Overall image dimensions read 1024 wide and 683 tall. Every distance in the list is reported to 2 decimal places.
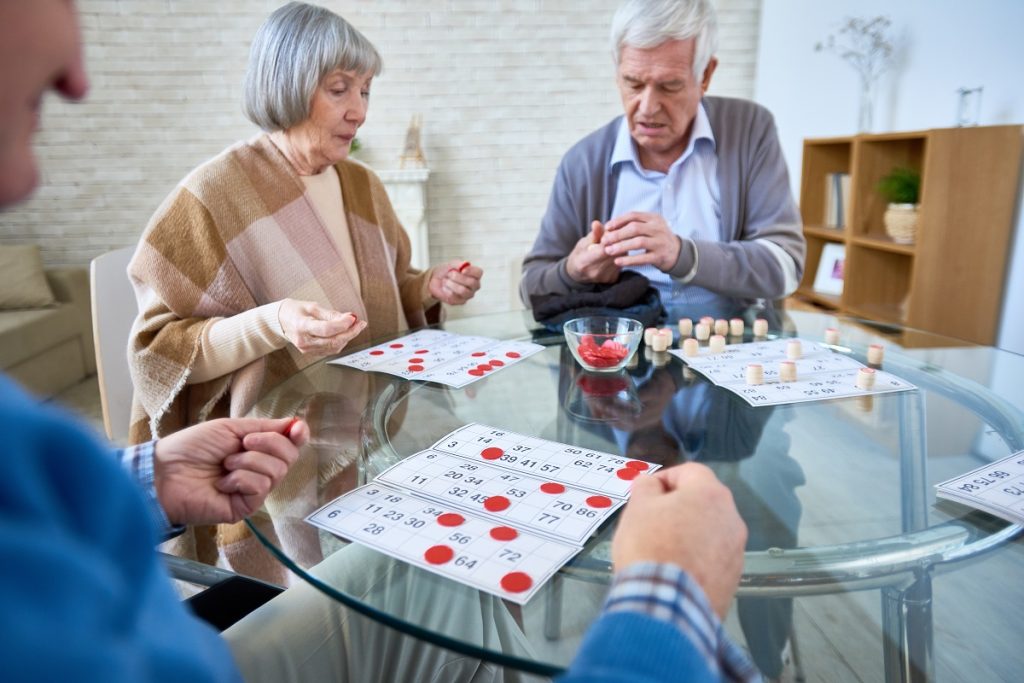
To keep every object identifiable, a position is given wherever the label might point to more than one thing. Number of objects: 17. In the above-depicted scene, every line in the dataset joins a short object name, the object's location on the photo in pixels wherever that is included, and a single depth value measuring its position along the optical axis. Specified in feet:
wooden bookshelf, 7.82
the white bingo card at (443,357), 4.15
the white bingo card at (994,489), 2.44
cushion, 12.48
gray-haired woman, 4.28
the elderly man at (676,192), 5.25
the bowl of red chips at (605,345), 4.09
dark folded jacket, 5.06
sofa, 11.38
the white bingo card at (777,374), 3.62
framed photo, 11.23
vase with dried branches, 9.72
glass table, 2.23
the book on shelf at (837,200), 11.03
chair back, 5.40
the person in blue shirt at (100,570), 0.99
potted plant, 8.89
